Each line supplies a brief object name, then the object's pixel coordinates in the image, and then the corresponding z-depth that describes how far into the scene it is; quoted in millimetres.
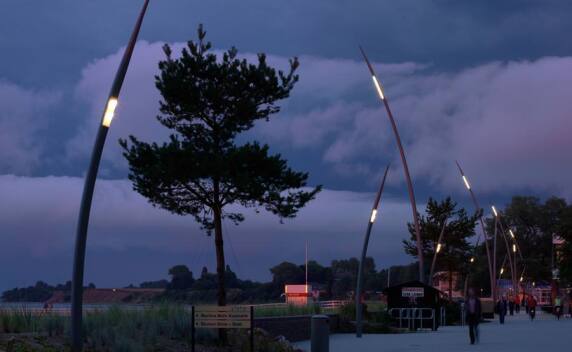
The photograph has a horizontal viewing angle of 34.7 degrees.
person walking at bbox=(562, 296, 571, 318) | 65688
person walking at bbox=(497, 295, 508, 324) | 48688
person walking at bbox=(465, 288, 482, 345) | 26233
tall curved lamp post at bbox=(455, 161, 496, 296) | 72719
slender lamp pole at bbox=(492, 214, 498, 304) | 77562
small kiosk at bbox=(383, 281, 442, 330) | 39719
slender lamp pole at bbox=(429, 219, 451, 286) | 51078
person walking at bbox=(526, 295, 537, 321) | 55516
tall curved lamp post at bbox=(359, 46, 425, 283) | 37562
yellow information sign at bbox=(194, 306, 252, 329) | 19297
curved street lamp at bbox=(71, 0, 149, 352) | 16109
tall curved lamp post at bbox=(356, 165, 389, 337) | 32844
